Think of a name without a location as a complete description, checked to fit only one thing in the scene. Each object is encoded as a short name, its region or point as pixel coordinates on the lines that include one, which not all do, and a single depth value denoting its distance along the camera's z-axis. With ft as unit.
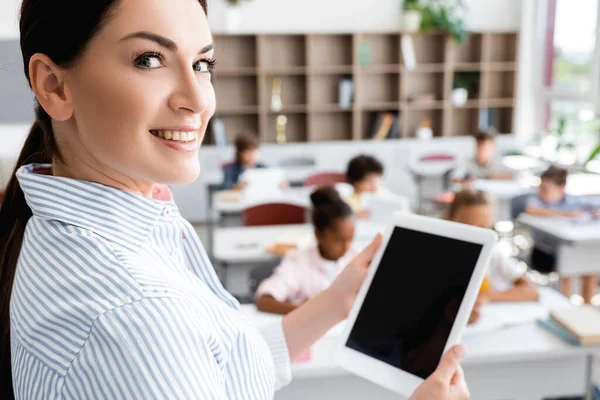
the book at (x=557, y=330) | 6.51
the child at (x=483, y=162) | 18.81
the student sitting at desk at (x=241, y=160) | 17.78
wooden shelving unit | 22.47
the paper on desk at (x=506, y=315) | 6.82
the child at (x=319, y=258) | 8.36
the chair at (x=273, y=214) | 13.10
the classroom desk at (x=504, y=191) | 15.76
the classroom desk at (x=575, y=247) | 11.66
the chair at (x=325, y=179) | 17.57
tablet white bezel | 3.25
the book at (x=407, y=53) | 22.52
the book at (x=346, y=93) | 22.52
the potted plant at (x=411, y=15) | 22.33
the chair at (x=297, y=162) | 21.58
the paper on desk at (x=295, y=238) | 10.92
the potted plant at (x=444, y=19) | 21.98
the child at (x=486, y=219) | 8.99
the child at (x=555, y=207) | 12.52
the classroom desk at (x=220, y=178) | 18.90
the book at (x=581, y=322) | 6.40
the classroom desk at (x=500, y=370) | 6.32
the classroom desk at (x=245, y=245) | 10.60
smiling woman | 1.92
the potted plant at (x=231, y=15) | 21.53
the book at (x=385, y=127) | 22.93
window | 18.92
